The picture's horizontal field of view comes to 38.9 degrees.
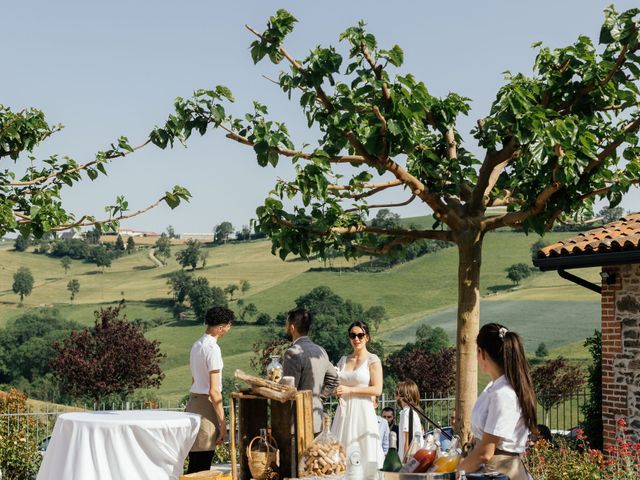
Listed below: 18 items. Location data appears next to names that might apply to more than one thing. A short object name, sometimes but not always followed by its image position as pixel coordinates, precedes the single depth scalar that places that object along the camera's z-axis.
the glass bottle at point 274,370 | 6.82
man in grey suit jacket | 7.14
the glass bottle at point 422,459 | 4.94
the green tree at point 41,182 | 10.50
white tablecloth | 6.39
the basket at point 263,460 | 6.47
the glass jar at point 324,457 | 5.86
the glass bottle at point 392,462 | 5.14
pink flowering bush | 8.79
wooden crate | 6.31
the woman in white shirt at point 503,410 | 4.61
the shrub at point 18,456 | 12.47
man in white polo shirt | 7.51
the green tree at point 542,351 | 67.38
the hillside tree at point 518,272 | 88.06
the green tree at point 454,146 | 9.23
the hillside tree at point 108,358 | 30.50
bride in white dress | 7.51
